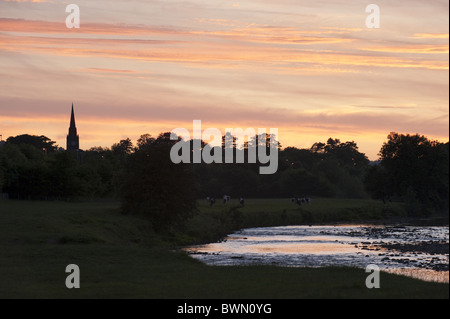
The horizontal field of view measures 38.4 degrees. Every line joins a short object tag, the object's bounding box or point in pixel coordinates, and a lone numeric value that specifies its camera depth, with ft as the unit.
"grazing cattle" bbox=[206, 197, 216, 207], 337.41
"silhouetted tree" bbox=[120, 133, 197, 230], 220.84
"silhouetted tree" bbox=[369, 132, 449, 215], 290.15
